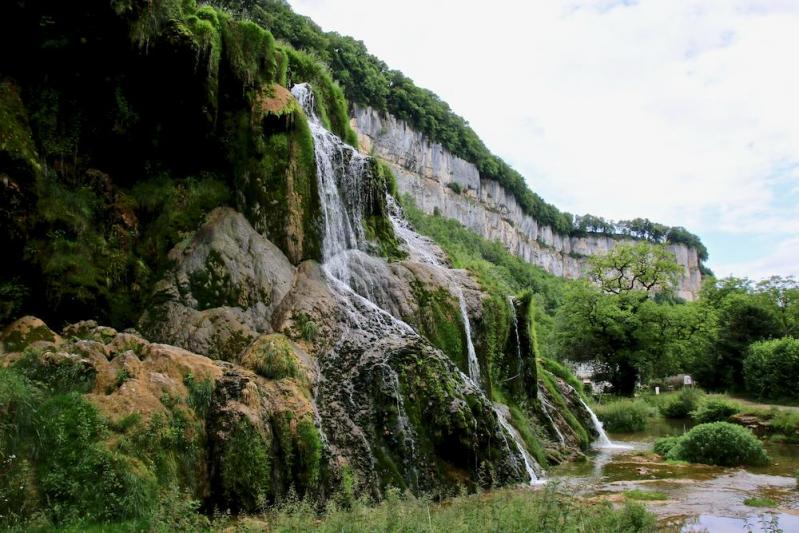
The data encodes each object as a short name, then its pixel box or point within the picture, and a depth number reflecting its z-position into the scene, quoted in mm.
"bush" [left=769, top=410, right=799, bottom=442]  23886
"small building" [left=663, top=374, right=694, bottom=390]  48575
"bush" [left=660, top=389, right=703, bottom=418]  32500
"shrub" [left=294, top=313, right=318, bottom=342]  12555
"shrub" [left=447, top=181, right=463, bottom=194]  102312
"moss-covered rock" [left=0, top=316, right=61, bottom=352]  9391
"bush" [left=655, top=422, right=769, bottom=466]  16672
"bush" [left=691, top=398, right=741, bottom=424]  27016
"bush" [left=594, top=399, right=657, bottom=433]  28719
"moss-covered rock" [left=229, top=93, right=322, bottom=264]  14922
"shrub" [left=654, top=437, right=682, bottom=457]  18906
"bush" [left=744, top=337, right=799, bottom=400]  33500
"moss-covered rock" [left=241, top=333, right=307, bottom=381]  10648
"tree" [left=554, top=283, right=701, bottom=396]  38781
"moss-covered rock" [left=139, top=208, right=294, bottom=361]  11891
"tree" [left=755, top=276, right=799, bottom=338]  43500
